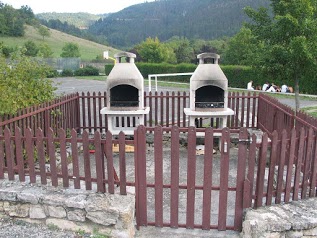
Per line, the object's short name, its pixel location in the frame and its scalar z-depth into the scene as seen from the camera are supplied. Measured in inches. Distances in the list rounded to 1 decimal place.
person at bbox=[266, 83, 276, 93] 842.4
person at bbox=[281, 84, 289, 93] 826.8
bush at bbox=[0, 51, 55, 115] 235.1
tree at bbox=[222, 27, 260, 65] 1348.4
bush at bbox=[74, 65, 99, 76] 1701.5
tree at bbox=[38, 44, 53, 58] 2051.7
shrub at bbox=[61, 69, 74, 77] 1668.3
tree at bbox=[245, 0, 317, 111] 367.9
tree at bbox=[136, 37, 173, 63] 1933.6
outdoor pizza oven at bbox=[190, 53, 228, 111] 301.6
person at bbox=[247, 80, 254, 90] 930.7
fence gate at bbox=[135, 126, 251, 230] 158.4
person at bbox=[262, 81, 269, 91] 878.4
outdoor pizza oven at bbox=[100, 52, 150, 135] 305.0
